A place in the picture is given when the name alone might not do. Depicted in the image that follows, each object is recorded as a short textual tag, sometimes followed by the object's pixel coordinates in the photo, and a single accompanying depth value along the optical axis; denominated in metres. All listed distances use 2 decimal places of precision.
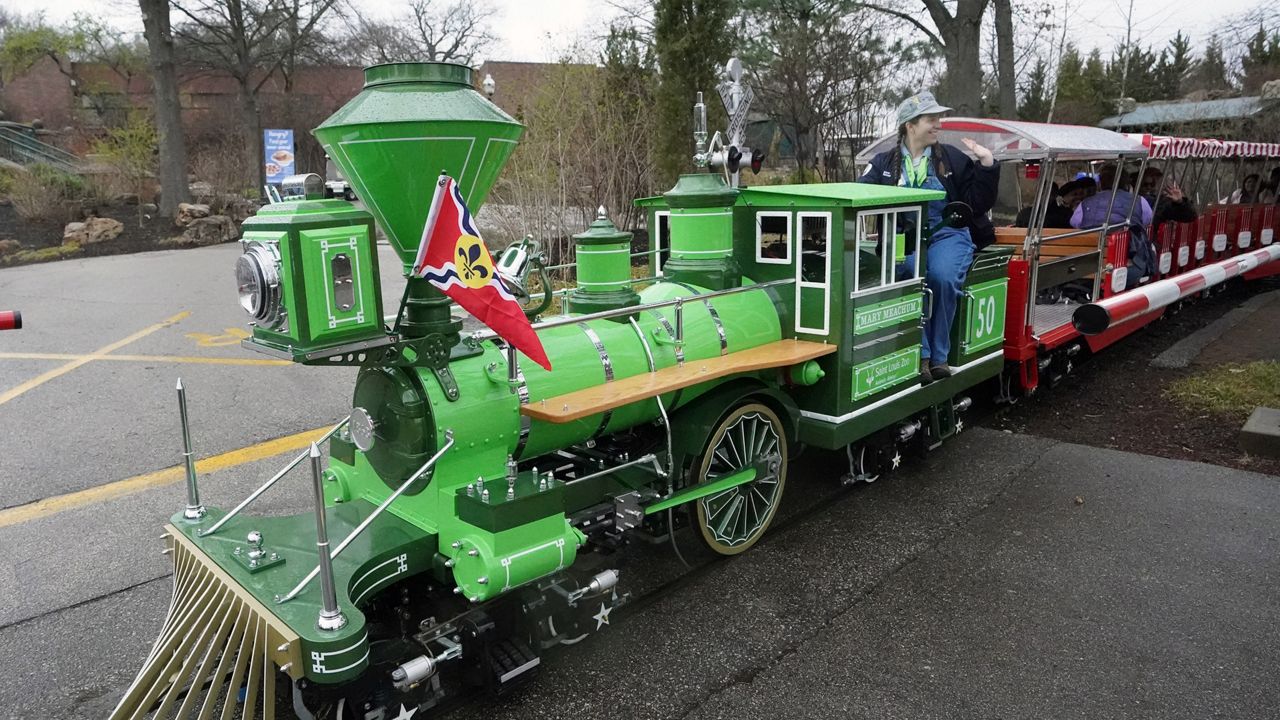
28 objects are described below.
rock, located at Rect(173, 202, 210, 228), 22.69
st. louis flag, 3.23
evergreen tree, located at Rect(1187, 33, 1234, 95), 39.17
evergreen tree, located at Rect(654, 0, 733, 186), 13.66
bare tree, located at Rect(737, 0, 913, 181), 16.16
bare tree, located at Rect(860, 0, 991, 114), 19.83
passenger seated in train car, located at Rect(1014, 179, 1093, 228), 10.34
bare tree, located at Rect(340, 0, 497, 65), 40.91
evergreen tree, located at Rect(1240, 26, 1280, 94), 31.98
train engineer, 6.14
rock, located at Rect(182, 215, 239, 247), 21.73
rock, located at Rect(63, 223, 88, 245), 20.59
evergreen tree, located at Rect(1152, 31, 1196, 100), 43.69
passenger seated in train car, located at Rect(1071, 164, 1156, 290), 9.58
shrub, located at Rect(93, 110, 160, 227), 24.91
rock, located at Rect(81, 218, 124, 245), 20.95
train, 3.26
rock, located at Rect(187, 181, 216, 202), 24.72
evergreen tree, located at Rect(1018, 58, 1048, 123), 39.72
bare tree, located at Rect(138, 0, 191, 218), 22.59
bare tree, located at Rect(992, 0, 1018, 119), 21.20
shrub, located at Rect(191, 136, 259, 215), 24.61
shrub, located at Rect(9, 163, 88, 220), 22.16
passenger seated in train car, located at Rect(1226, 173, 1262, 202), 14.41
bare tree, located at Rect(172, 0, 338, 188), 33.41
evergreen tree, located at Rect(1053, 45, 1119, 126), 38.44
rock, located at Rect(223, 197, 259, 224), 24.33
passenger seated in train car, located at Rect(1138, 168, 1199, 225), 11.07
